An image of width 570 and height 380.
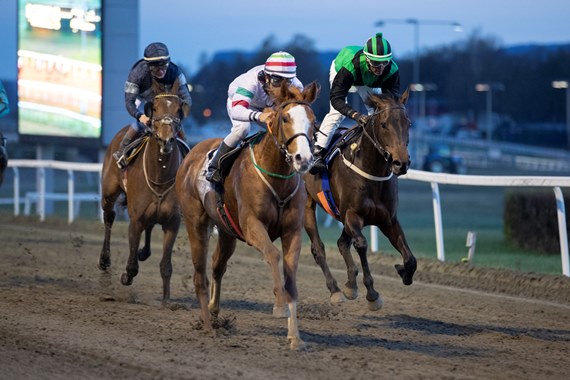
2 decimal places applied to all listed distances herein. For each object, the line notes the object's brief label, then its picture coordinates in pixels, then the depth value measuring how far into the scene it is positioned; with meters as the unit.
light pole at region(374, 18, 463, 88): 95.62
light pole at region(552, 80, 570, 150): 114.56
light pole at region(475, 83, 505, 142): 125.34
